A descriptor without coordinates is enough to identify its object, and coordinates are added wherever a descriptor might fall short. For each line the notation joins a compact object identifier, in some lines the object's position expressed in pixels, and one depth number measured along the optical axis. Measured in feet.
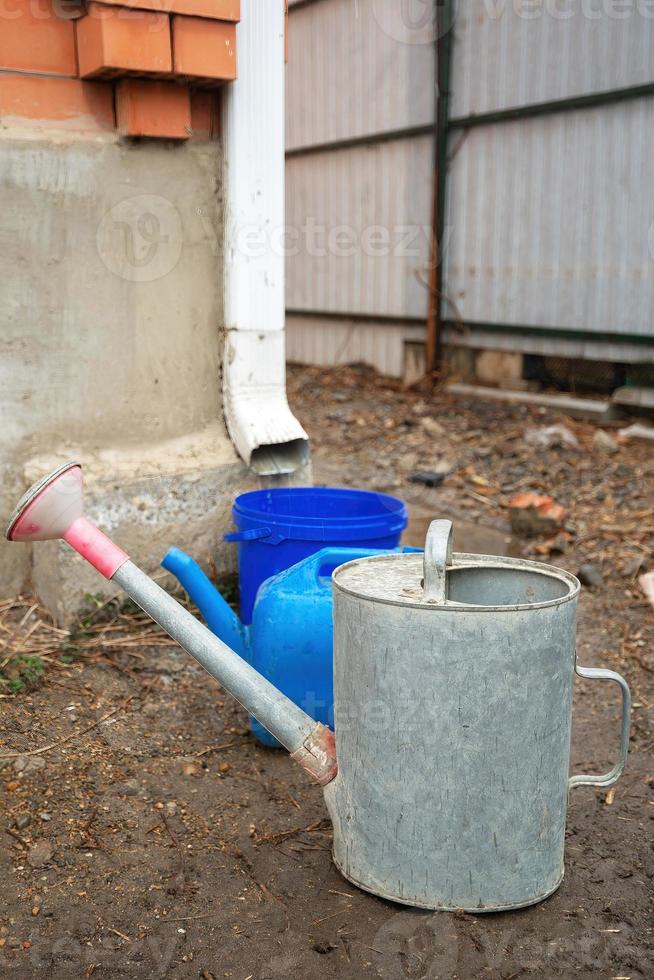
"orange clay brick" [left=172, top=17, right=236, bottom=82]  8.73
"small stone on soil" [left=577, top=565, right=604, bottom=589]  11.94
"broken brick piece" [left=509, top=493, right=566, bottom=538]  13.78
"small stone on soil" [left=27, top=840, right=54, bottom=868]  6.18
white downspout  9.54
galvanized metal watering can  5.40
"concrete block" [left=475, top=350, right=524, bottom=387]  21.70
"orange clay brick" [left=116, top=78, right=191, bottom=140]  8.95
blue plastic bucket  8.19
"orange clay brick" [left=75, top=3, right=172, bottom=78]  8.36
